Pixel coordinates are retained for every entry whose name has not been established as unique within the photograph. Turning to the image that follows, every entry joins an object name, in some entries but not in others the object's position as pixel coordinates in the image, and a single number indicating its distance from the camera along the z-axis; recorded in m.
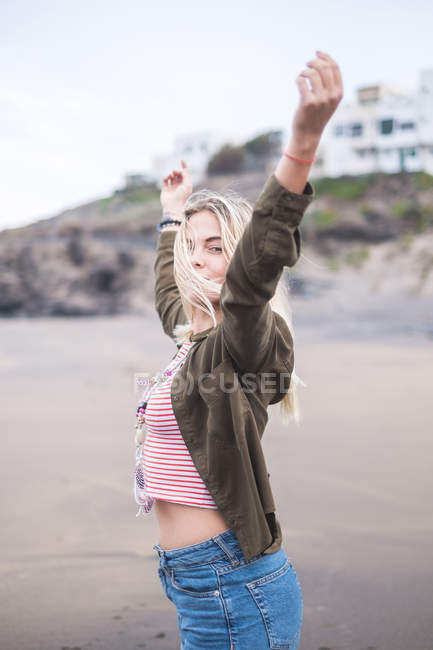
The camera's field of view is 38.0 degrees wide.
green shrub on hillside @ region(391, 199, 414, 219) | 24.56
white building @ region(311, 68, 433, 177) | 39.62
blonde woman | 1.32
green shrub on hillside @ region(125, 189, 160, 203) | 35.81
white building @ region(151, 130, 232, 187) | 52.56
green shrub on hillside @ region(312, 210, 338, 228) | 25.78
